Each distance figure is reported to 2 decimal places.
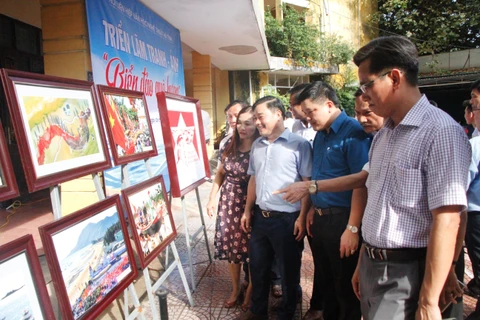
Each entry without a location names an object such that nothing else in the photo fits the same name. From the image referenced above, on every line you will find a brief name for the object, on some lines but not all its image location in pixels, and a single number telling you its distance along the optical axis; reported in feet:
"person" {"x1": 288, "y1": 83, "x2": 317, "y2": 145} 11.68
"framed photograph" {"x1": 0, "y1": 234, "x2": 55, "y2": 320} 3.84
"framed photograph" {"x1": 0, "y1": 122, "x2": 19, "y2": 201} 4.09
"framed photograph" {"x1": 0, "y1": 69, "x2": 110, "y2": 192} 4.43
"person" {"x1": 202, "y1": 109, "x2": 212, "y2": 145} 24.16
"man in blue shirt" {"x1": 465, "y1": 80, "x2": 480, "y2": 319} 7.43
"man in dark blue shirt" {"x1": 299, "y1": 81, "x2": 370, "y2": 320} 6.77
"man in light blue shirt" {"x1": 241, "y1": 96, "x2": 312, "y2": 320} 7.70
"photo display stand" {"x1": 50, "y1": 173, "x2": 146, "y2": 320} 5.04
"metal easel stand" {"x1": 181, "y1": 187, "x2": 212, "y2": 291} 9.41
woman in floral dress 9.04
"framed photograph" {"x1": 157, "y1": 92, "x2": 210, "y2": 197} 8.45
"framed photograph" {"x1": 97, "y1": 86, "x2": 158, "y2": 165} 6.58
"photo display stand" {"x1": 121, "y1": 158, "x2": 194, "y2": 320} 7.00
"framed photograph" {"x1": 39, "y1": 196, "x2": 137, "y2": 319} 4.66
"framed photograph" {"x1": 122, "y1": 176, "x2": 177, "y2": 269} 6.70
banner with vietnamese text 10.38
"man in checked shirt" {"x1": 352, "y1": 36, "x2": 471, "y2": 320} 3.81
